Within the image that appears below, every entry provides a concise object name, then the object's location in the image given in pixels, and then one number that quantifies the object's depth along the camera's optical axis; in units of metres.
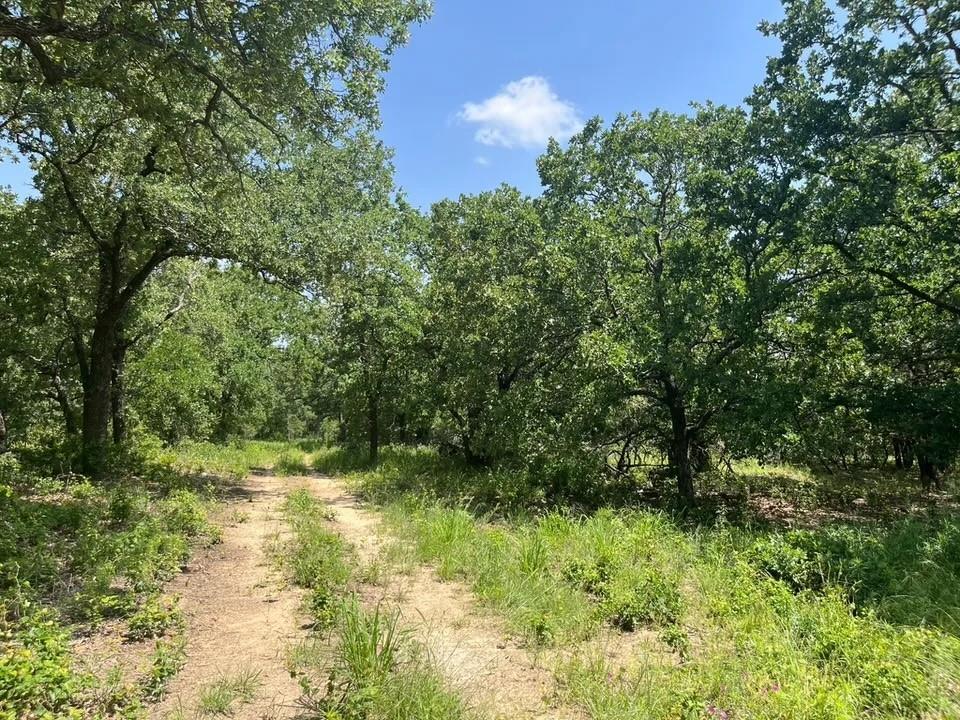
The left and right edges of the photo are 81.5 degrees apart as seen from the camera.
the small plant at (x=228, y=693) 3.79
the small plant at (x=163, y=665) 3.95
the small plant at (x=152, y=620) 4.83
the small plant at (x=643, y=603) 5.71
